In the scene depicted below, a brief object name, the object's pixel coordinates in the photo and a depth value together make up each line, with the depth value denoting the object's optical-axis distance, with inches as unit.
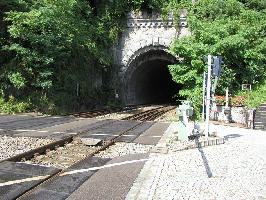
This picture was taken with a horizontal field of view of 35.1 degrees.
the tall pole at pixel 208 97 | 464.8
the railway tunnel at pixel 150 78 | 1192.2
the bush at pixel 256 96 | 769.6
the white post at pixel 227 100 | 737.7
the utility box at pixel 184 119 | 458.3
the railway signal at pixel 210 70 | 466.1
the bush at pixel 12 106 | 771.9
